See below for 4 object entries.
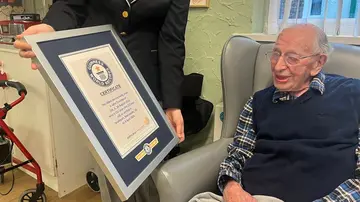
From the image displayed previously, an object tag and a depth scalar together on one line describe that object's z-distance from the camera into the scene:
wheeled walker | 1.70
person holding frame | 1.05
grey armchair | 1.06
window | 1.57
